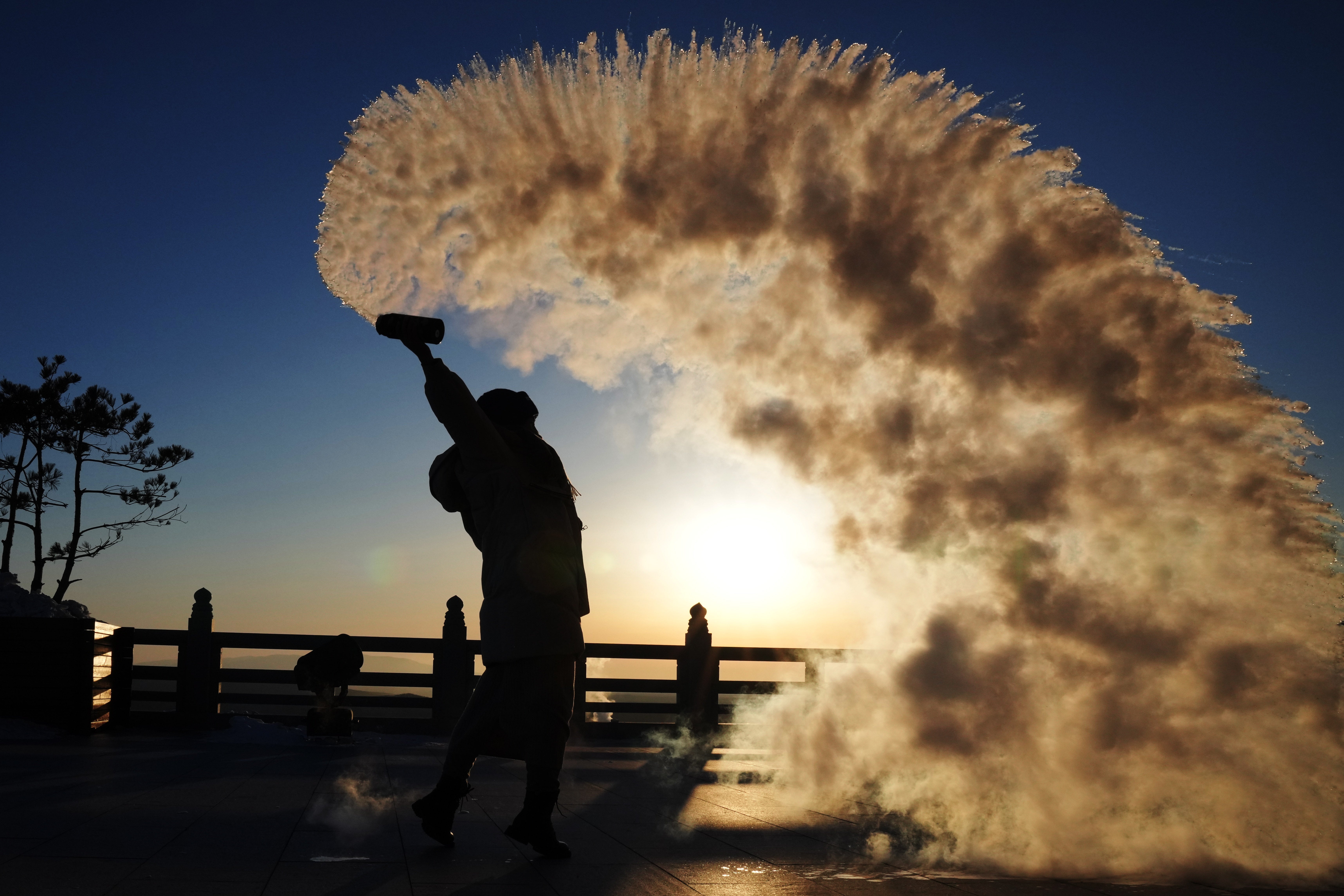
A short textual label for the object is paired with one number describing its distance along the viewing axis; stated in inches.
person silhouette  172.4
